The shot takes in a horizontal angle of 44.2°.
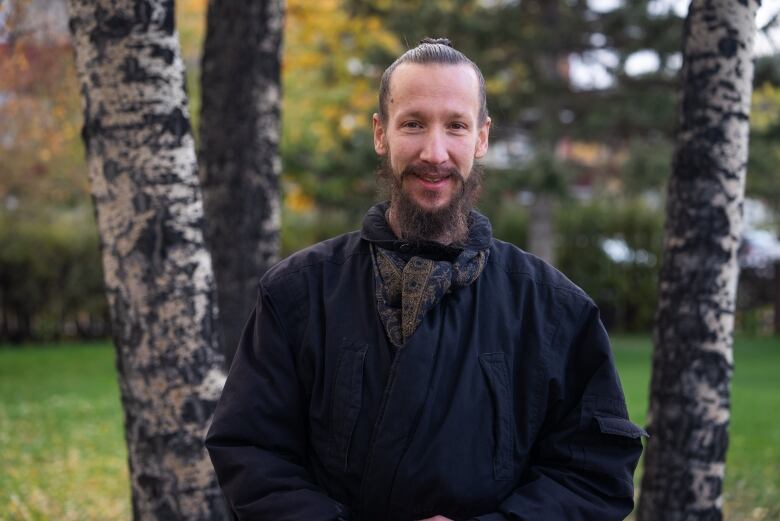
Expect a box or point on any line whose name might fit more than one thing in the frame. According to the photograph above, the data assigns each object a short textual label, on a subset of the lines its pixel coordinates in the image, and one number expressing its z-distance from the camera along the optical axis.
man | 2.34
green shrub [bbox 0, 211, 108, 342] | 18.36
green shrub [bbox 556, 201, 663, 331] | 18.98
